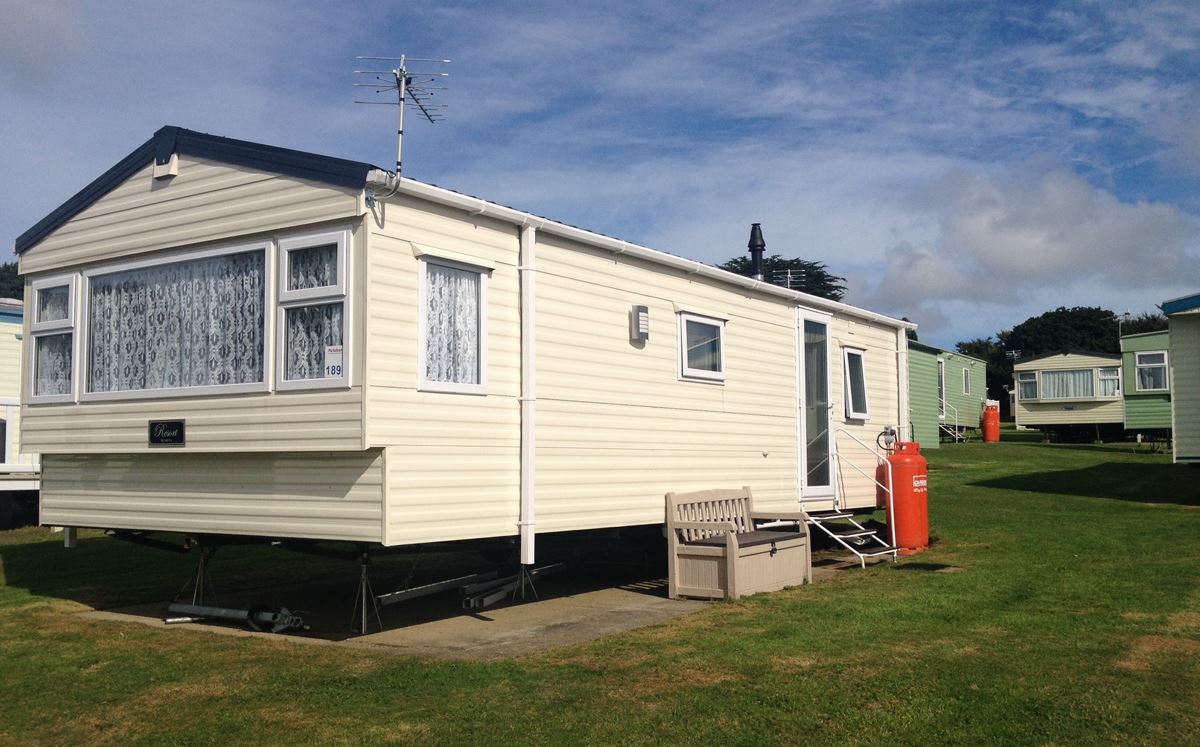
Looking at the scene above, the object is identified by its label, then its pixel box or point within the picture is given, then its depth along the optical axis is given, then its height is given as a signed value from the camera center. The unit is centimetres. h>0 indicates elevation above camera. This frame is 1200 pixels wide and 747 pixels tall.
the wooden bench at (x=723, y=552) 947 -101
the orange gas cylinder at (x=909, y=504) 1234 -72
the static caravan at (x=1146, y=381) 2923 +169
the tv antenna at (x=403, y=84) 887 +311
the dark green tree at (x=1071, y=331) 6706 +722
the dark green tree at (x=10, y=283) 5553 +937
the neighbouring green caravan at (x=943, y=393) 2948 +164
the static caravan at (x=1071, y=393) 3472 +167
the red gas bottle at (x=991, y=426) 3350 +53
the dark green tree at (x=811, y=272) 4234 +710
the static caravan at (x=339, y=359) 752 +73
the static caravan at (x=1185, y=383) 1798 +99
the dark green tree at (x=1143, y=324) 6250 +710
